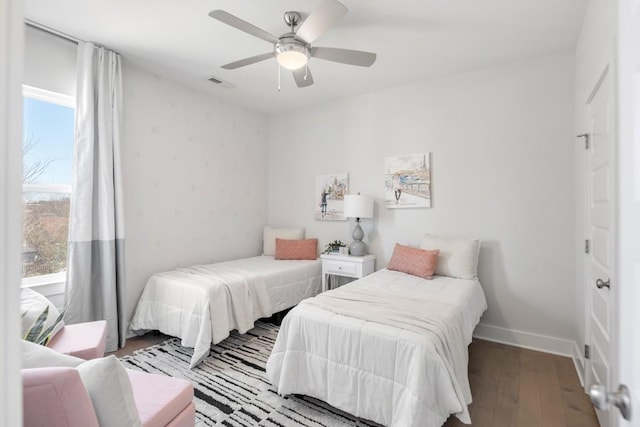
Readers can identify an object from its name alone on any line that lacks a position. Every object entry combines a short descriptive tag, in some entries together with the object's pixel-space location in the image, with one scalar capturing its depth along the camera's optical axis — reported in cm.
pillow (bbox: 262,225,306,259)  434
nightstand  358
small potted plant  394
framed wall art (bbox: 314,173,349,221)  409
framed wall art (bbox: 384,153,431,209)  347
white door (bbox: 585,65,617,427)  158
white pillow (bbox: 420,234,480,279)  296
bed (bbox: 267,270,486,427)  162
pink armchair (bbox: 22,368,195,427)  88
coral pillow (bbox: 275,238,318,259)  407
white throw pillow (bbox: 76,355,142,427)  107
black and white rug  193
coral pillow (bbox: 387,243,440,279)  298
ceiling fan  185
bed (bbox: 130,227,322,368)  268
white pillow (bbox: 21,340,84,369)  111
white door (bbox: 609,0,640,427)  64
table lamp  361
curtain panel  267
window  256
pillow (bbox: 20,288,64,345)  176
